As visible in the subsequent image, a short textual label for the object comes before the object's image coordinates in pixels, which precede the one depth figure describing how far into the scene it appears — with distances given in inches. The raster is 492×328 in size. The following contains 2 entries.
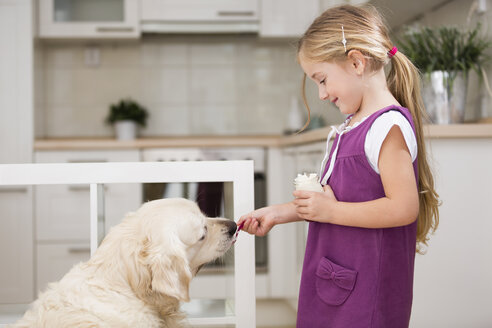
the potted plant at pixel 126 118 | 124.4
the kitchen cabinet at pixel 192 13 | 121.6
